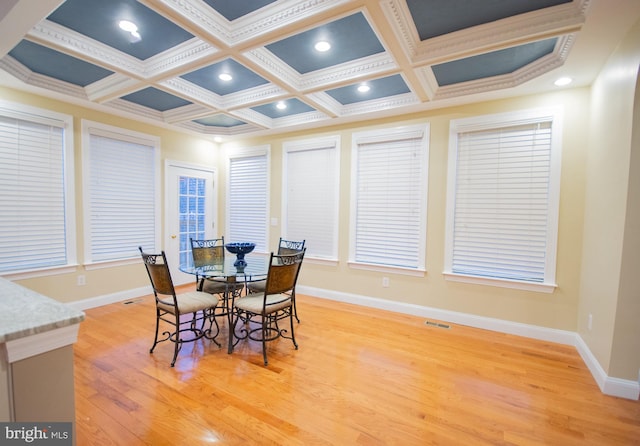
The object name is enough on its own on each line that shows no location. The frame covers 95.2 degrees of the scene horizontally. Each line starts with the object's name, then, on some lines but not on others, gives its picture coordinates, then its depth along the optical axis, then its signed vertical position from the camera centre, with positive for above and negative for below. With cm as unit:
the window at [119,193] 381 +20
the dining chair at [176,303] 252 -88
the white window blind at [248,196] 500 +23
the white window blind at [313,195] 437 +24
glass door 475 -5
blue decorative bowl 321 -45
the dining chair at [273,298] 257 -86
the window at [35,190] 318 +18
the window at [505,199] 304 +16
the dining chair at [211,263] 319 -63
